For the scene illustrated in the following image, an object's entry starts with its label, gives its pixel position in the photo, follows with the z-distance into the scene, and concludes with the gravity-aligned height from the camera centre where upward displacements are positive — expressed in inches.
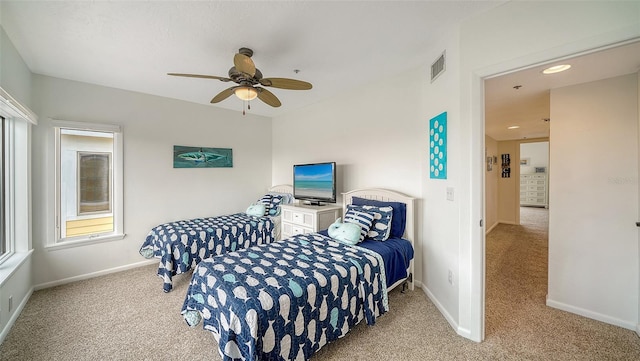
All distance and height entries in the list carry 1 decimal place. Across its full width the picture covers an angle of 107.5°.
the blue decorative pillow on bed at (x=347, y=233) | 94.6 -22.2
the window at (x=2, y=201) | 90.9 -8.0
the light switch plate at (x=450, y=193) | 82.5 -5.0
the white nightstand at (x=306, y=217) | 127.3 -21.6
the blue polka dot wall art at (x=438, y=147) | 86.7 +12.7
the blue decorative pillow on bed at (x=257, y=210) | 155.7 -20.4
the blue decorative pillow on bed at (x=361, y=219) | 100.3 -17.6
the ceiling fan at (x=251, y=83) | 80.7 +35.0
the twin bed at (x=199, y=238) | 110.7 -31.3
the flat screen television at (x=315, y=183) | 134.8 -2.0
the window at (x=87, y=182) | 117.6 -0.9
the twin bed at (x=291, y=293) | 55.6 -31.7
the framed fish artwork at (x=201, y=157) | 150.3 +15.7
